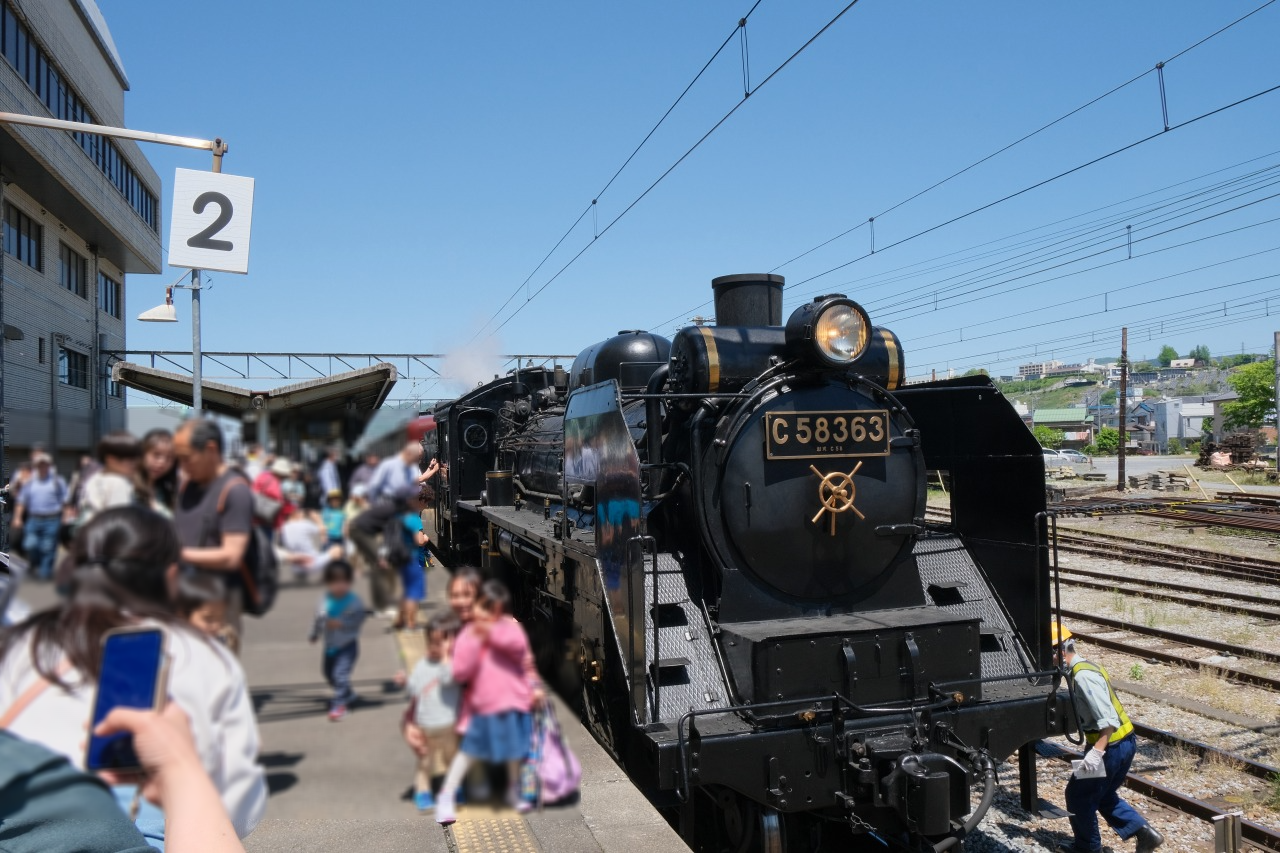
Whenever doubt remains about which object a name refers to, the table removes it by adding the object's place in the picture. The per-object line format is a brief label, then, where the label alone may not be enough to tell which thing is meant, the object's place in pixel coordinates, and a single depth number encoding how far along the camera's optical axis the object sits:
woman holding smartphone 0.94
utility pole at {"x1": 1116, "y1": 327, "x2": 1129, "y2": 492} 28.31
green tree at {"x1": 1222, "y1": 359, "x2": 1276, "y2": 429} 54.50
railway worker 5.48
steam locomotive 4.68
